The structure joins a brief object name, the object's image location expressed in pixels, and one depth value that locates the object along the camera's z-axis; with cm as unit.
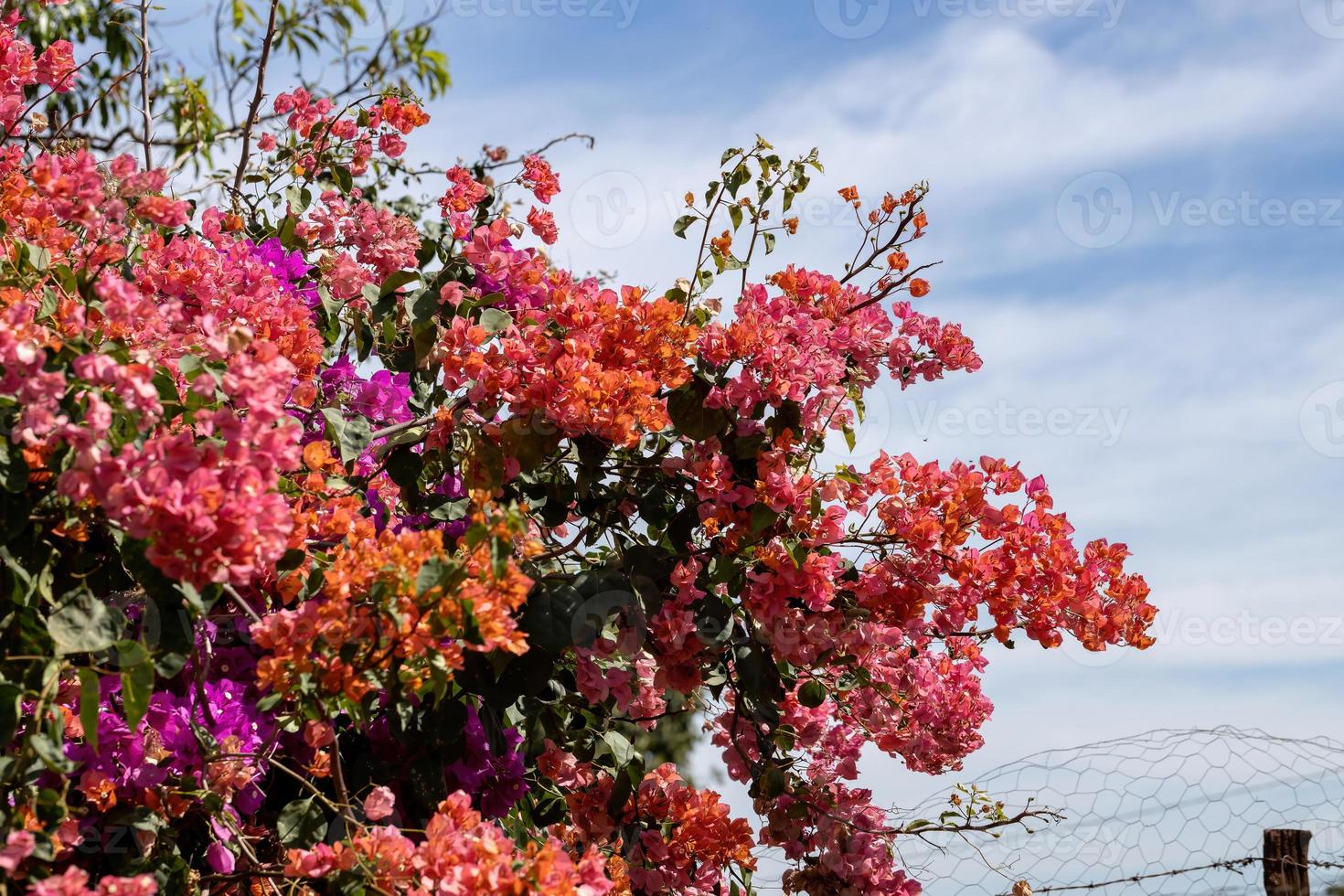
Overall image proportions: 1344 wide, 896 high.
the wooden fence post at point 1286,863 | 301
